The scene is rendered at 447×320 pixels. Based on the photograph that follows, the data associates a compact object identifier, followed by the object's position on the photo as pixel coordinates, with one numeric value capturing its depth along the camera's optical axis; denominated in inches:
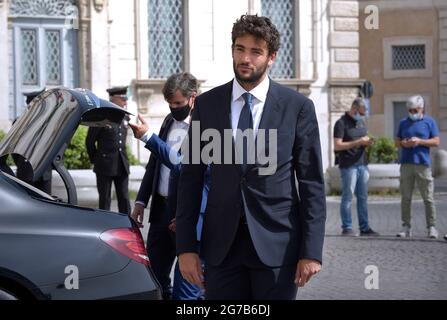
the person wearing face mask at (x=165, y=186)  266.2
